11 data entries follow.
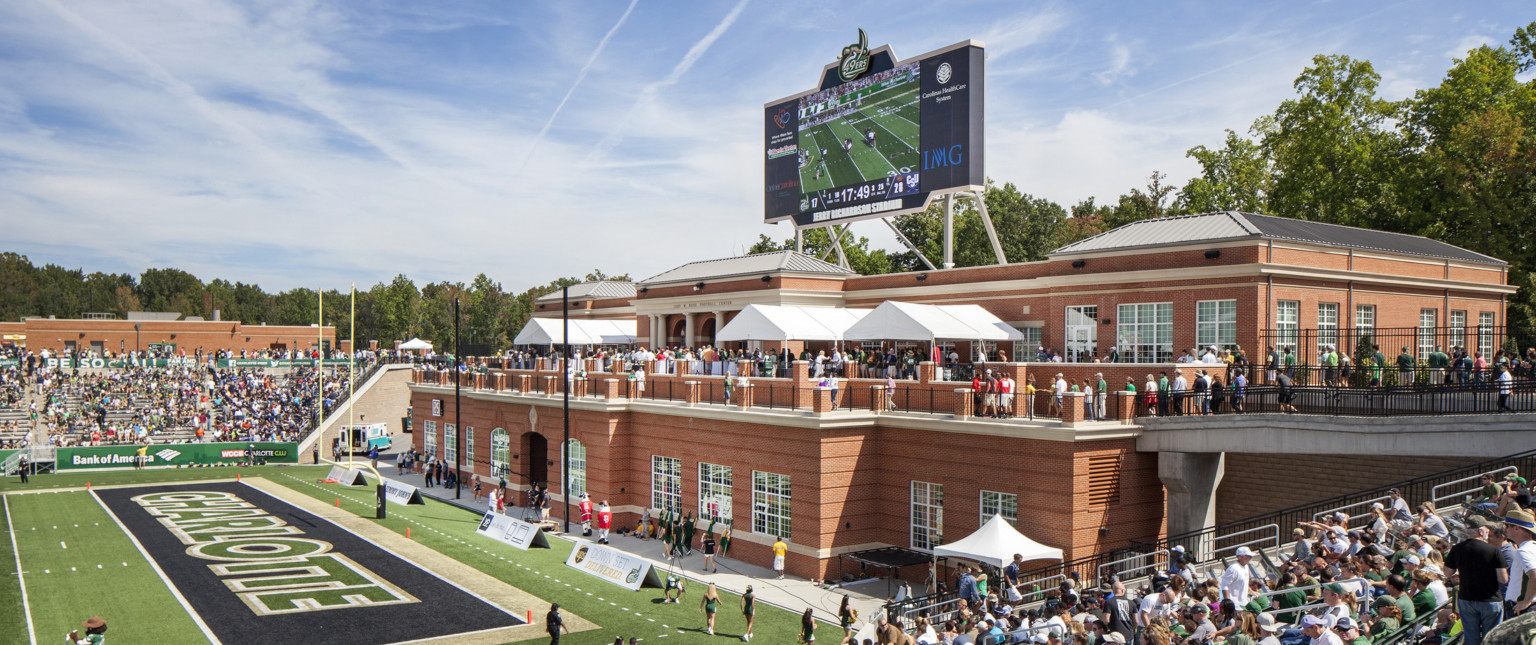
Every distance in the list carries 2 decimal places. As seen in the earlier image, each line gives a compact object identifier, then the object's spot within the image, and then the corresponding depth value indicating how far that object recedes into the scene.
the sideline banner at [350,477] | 47.94
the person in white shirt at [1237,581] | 15.11
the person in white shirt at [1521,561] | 9.31
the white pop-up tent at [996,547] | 22.05
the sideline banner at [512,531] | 32.47
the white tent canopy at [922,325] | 29.28
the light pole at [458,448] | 43.66
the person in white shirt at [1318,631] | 10.22
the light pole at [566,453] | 34.35
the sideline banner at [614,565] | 26.53
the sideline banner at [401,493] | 40.25
